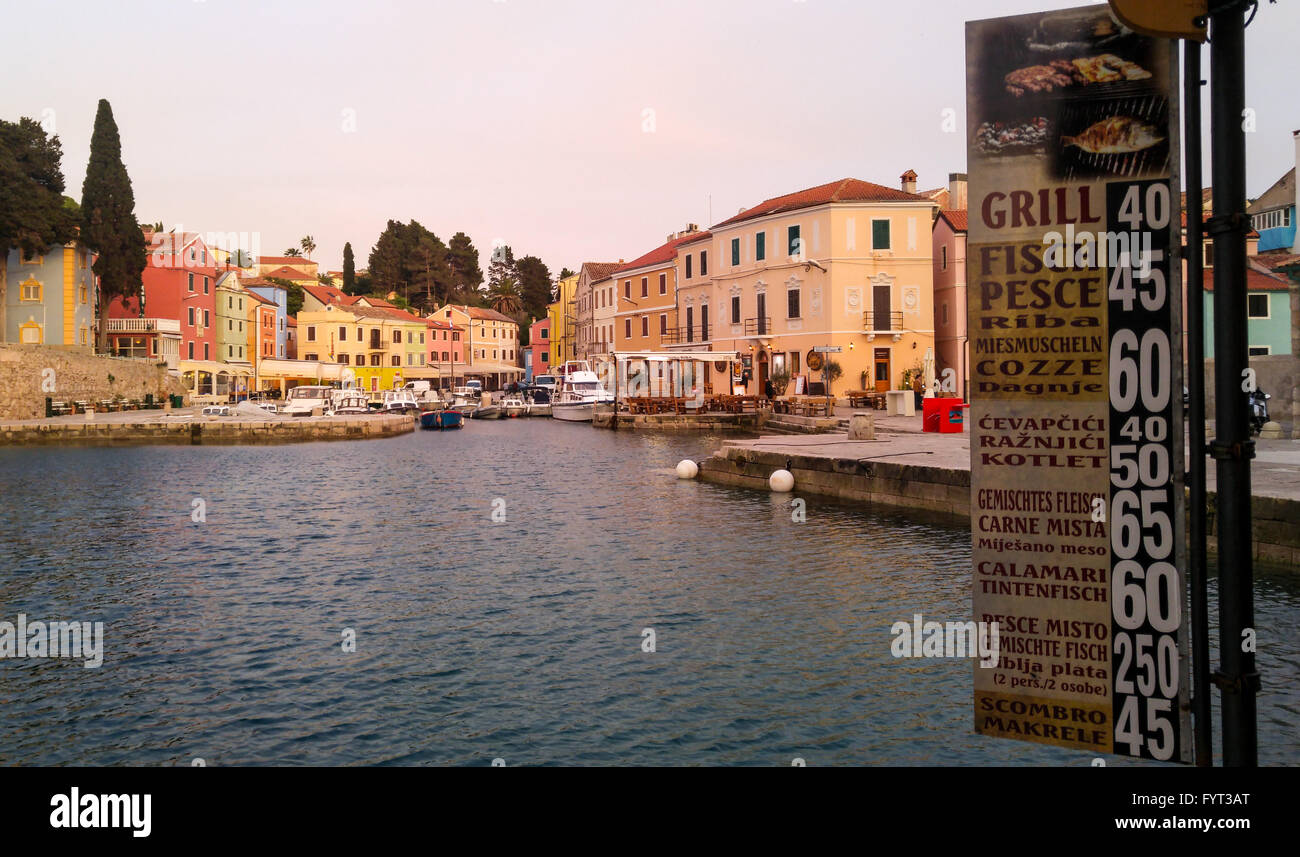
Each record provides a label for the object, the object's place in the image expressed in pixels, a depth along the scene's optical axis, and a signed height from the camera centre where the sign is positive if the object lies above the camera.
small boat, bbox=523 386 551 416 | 73.45 +0.71
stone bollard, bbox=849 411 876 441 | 29.31 -0.76
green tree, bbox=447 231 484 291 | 127.50 +20.21
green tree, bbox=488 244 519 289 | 138.50 +20.83
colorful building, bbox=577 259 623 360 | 85.25 +9.79
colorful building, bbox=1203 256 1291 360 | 45.44 +4.04
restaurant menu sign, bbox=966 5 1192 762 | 3.03 +0.05
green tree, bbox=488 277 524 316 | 129.50 +15.58
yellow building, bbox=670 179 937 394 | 52.03 +6.84
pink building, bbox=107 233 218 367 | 66.25 +8.04
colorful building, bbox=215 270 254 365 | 77.56 +8.10
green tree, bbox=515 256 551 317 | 132.62 +17.77
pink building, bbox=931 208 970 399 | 51.53 +5.81
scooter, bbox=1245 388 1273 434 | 25.16 -0.38
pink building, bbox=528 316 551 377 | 117.75 +8.18
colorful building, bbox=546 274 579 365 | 104.31 +9.96
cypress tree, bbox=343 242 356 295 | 117.88 +17.67
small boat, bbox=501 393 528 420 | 73.38 +0.16
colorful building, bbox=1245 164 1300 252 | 44.31 +9.70
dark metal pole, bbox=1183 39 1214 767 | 2.69 +0.00
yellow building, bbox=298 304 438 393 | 93.12 +7.09
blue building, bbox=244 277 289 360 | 88.81 +10.67
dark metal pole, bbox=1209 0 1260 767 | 2.59 +0.14
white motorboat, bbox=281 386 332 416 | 57.47 +0.82
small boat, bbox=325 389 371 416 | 62.84 +0.70
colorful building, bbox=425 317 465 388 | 102.44 +6.91
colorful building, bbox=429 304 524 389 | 107.19 +7.96
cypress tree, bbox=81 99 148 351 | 59.66 +13.16
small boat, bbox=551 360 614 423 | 66.38 +0.88
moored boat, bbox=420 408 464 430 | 59.78 -0.53
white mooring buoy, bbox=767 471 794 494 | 24.58 -2.01
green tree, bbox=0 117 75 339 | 53.94 +13.37
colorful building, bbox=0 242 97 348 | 58.66 +7.56
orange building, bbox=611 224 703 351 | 70.50 +8.42
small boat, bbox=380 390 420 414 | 70.66 +0.71
